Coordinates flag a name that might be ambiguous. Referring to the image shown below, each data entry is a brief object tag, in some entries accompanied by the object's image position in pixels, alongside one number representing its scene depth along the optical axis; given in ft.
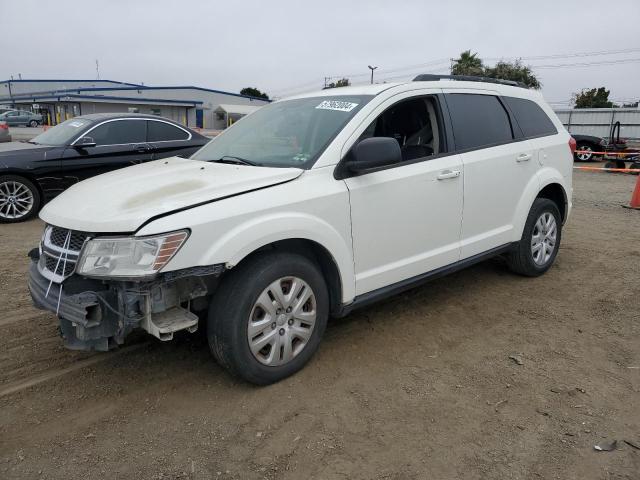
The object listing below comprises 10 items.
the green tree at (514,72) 156.56
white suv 8.89
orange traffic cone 29.35
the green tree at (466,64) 157.79
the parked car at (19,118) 126.57
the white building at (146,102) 154.61
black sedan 24.20
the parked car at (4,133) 46.47
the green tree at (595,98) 178.82
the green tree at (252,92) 303.23
